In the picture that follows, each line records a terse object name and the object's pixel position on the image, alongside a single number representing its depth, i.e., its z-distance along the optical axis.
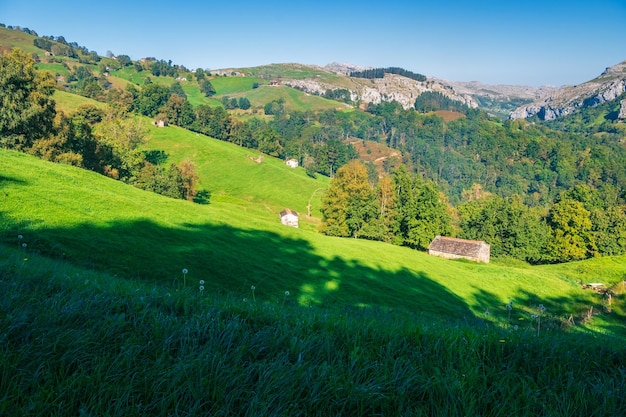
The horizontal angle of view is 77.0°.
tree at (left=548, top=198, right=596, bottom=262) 81.44
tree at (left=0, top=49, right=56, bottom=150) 51.31
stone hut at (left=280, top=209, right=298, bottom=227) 95.75
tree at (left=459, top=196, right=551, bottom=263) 81.94
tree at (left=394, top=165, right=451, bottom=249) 73.75
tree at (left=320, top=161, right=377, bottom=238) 72.62
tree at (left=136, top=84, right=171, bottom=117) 158.25
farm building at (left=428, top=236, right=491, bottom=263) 66.44
